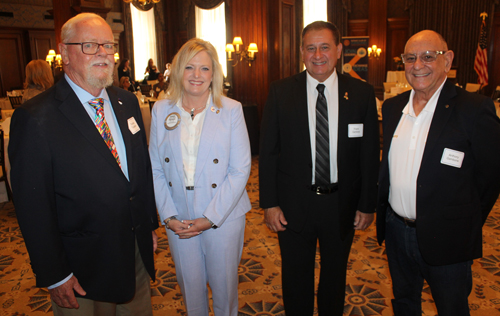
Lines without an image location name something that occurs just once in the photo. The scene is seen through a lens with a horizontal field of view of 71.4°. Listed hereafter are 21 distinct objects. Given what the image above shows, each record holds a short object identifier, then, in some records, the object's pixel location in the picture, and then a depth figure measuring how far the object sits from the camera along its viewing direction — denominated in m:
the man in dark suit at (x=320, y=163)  1.99
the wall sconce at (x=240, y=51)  7.92
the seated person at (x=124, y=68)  10.63
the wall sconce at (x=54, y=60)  9.95
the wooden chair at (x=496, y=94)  8.15
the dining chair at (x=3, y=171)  4.42
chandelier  8.02
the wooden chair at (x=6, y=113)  6.14
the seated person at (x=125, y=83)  8.22
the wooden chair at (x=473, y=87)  10.14
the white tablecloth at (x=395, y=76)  12.70
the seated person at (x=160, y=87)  8.55
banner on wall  11.44
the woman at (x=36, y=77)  4.35
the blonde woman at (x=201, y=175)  1.88
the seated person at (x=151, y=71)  12.44
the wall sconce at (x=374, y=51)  15.19
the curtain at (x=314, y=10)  14.09
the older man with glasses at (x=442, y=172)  1.66
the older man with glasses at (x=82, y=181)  1.39
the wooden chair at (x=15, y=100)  7.89
